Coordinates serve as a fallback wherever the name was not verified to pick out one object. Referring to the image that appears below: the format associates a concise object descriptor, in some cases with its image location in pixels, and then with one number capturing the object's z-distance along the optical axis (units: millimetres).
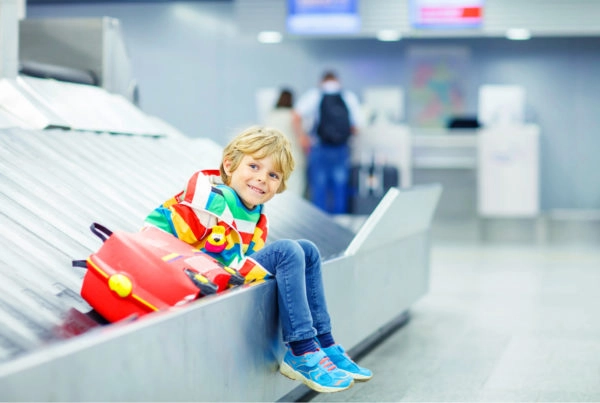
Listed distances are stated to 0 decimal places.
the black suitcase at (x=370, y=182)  12320
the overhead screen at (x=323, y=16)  13242
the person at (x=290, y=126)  12117
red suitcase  2770
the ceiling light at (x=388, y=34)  13383
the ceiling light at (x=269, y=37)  13662
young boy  3254
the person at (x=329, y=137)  11797
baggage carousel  2314
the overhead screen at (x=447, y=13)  12984
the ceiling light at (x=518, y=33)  13188
